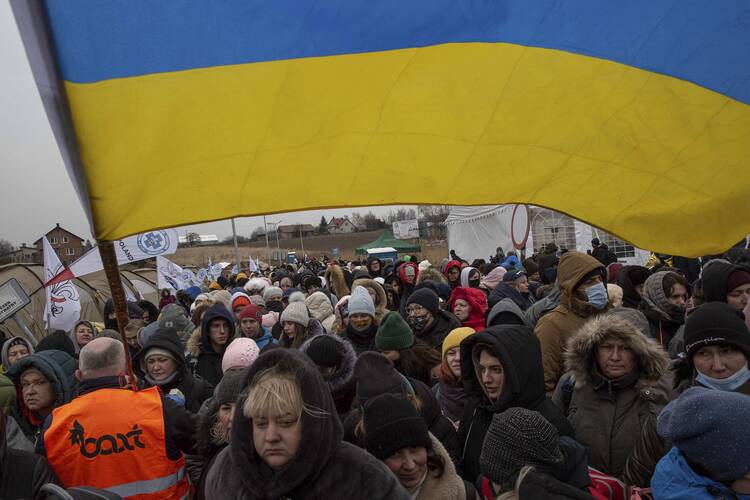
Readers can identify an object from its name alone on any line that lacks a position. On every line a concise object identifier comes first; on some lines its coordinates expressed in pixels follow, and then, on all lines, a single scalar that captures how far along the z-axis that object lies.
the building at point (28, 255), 36.67
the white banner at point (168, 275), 16.13
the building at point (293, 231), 123.25
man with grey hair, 2.72
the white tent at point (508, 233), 20.88
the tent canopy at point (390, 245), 47.84
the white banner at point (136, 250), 10.94
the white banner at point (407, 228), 71.54
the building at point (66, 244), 77.19
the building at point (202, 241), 87.53
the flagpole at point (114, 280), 2.16
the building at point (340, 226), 123.31
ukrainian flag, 2.35
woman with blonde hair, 1.95
